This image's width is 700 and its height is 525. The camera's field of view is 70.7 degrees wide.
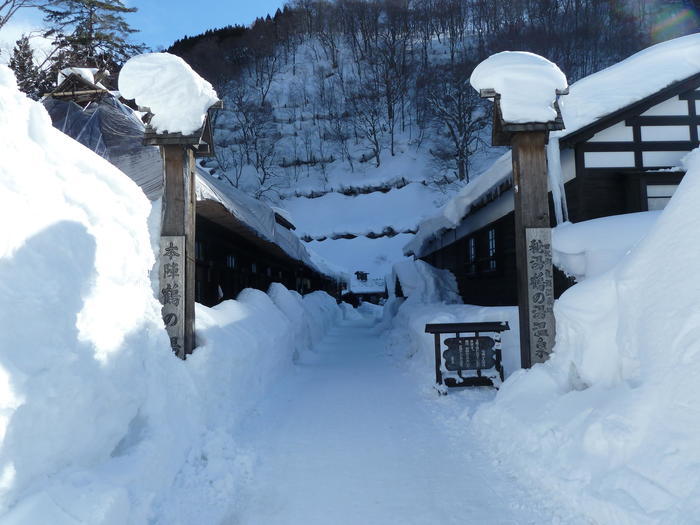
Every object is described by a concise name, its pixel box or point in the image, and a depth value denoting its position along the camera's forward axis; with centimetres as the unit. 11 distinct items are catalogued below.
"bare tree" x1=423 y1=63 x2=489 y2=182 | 3938
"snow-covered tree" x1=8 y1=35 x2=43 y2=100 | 1932
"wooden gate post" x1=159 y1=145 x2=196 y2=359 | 634
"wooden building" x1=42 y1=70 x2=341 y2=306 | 896
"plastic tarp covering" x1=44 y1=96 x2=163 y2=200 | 907
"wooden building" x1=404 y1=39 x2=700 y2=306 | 898
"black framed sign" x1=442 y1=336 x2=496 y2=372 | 753
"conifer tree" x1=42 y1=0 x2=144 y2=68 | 2314
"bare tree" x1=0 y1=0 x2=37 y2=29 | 1591
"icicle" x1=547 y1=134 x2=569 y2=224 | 872
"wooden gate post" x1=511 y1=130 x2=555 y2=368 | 673
